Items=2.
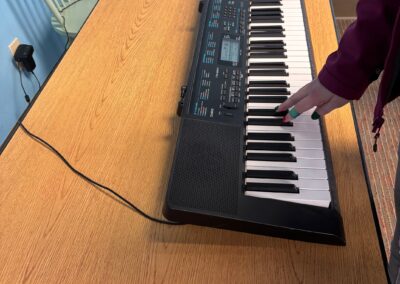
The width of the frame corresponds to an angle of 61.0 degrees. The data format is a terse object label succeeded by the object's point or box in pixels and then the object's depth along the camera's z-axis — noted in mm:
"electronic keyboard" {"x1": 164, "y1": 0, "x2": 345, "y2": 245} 550
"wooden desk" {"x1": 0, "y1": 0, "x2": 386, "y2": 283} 561
